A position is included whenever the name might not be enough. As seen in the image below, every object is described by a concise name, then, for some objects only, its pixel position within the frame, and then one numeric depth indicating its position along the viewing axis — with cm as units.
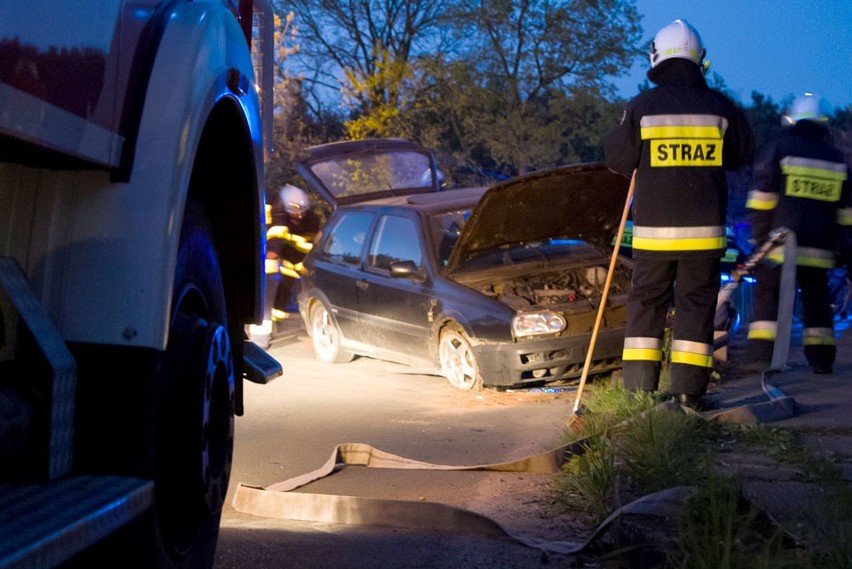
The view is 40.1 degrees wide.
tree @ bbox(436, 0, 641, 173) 3067
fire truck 236
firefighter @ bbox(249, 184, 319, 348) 1408
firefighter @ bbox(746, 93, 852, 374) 881
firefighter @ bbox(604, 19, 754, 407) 658
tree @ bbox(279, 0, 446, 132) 3450
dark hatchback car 892
